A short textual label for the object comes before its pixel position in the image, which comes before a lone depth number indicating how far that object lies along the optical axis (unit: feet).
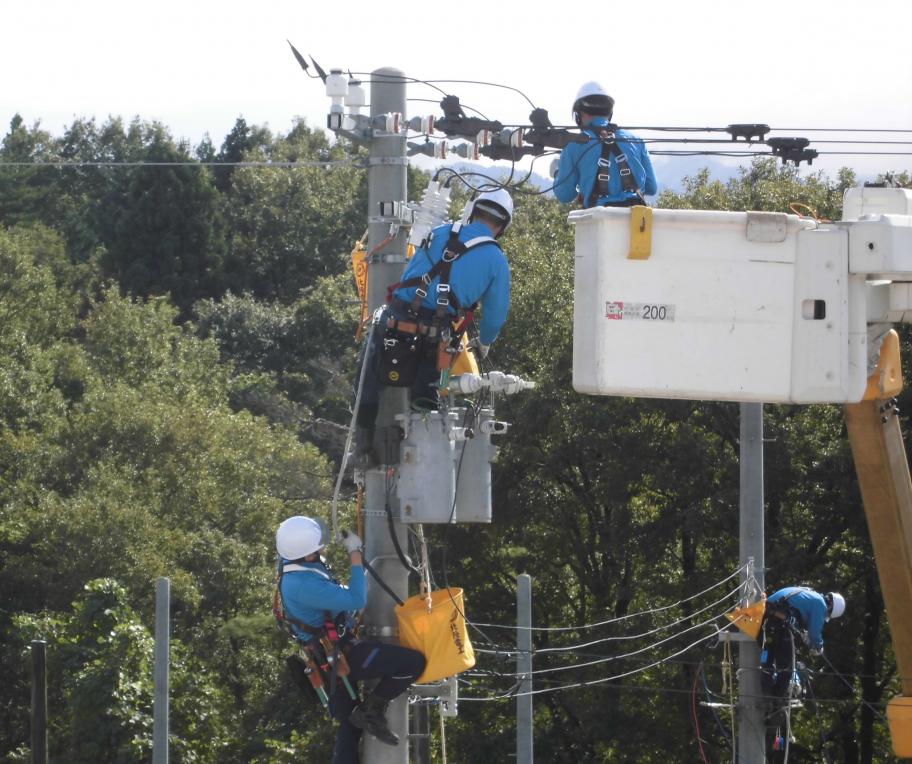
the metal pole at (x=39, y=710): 122.01
